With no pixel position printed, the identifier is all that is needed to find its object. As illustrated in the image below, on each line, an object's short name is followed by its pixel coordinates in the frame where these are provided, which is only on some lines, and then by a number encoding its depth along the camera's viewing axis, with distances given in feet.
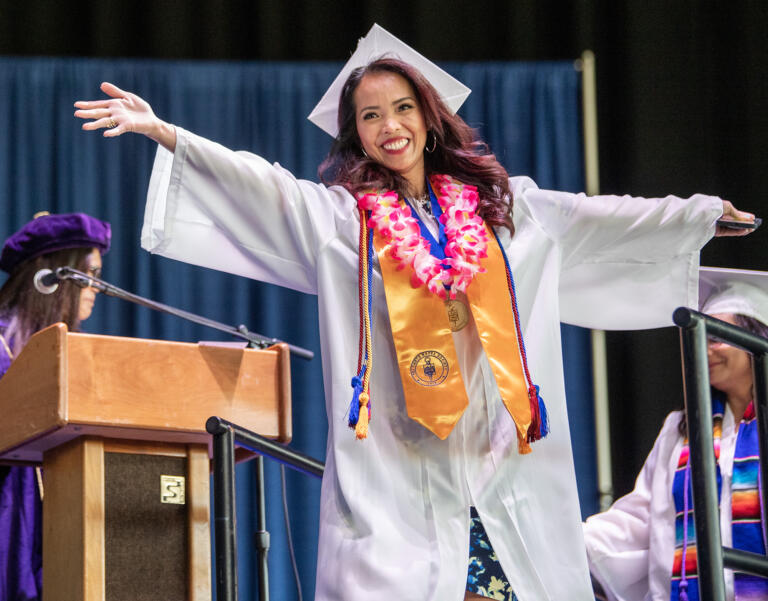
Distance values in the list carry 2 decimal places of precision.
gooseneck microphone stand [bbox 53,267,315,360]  19.84
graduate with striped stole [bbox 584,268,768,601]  20.40
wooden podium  15.38
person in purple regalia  24.12
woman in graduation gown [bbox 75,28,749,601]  14.43
